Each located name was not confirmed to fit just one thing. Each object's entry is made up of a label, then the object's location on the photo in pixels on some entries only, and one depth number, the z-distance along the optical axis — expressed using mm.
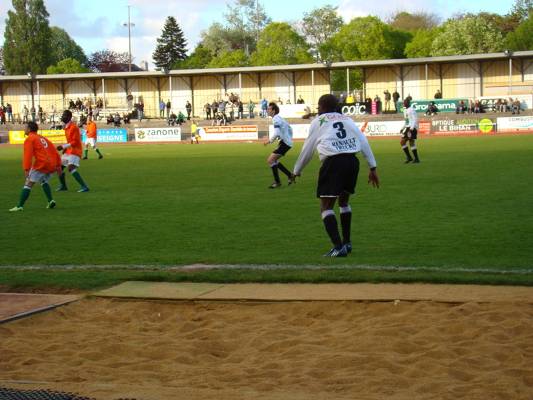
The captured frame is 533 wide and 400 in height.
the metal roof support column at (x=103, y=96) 66412
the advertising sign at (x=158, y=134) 52031
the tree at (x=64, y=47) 134750
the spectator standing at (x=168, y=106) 62081
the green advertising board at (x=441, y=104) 54406
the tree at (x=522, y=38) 84062
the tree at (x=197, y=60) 111188
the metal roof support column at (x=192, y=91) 71188
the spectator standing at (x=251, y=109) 60719
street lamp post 107612
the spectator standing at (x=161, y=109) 64312
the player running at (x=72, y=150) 18836
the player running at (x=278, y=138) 18500
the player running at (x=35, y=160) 15094
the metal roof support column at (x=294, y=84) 69000
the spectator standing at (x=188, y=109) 62000
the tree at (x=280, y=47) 88312
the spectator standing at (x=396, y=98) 58553
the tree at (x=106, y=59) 137875
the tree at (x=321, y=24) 112562
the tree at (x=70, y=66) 103050
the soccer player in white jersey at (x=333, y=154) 9461
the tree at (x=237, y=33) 125250
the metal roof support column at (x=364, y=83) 66438
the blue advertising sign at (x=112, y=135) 53688
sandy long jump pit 5035
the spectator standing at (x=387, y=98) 61000
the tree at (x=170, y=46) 123175
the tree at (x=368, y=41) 83000
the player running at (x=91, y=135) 32294
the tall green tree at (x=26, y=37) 110375
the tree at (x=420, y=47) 85250
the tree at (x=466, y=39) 81125
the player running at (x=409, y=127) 23453
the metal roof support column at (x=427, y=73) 63591
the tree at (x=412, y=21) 121181
